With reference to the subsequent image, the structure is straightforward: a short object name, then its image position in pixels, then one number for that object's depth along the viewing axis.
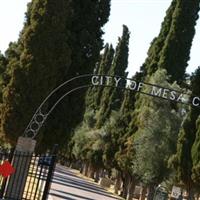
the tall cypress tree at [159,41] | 45.38
